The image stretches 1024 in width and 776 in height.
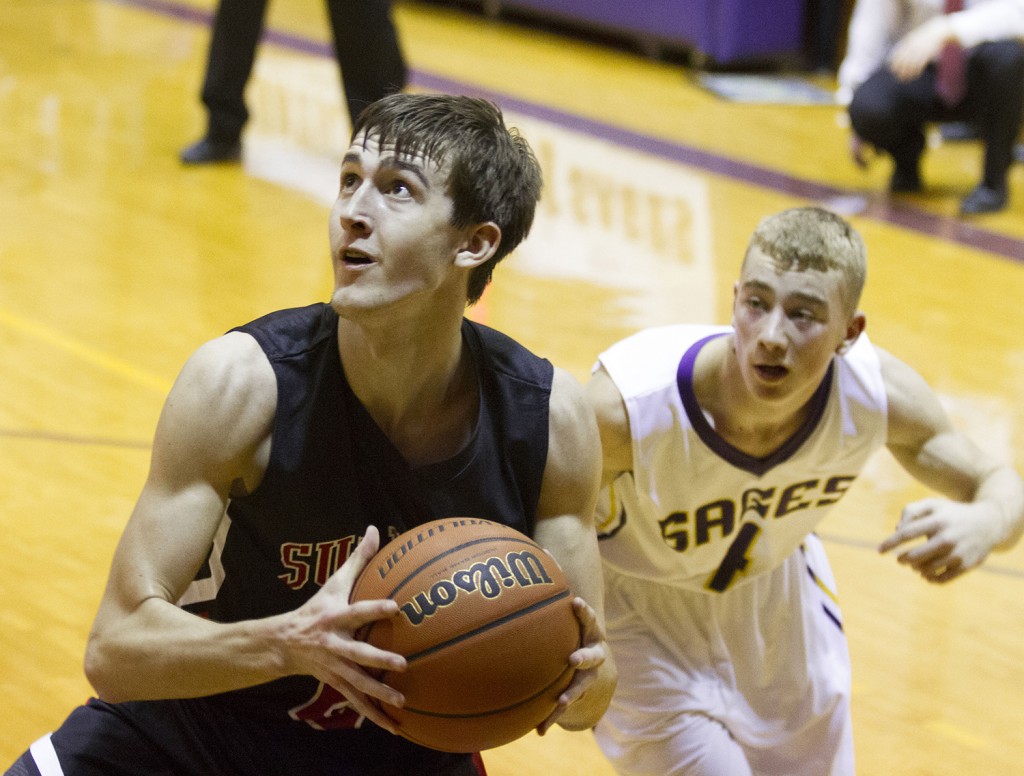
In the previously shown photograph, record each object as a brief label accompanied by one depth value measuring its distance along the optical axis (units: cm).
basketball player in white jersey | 605
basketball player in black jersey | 474
